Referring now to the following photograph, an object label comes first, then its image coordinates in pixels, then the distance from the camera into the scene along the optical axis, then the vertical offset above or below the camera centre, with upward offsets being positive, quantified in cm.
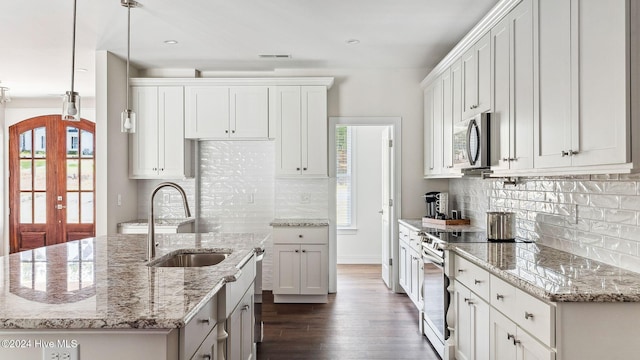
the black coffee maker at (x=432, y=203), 486 -21
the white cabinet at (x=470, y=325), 255 -85
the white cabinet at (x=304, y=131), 515 +60
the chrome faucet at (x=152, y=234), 237 -26
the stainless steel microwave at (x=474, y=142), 320 +31
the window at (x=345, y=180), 764 +7
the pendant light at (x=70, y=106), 249 +43
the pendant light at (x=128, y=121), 315 +44
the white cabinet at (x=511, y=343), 188 -73
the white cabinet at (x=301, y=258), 500 -81
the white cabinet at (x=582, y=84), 181 +45
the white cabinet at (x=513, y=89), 260 +59
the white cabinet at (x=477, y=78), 324 +81
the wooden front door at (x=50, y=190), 743 -9
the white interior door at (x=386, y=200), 559 -20
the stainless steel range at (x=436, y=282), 327 -74
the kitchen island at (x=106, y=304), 140 -41
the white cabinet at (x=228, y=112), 519 +83
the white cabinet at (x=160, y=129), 519 +63
